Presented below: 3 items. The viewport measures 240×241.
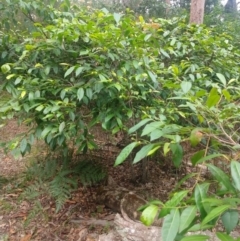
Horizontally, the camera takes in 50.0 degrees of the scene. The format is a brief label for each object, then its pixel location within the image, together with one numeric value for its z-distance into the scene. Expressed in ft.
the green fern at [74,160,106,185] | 8.88
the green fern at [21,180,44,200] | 8.99
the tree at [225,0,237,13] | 30.24
